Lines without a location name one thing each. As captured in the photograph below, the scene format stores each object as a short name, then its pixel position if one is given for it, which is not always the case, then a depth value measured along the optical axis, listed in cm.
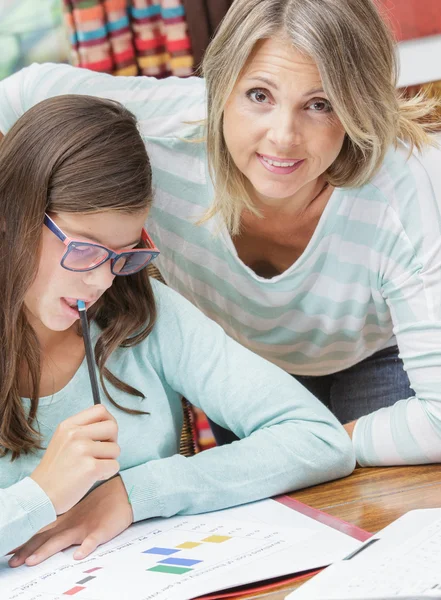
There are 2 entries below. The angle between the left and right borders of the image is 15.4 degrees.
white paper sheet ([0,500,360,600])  129
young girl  140
